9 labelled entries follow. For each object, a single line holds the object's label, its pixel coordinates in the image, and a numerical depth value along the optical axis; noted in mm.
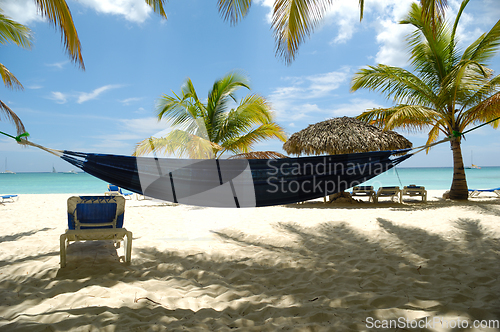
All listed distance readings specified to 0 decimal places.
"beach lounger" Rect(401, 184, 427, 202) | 5785
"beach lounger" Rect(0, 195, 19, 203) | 6034
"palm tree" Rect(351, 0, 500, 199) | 4930
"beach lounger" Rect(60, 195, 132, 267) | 2055
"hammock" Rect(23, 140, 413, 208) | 2367
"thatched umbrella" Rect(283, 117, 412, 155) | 5230
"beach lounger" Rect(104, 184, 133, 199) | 6848
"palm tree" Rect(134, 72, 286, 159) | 5164
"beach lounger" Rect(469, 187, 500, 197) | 6222
